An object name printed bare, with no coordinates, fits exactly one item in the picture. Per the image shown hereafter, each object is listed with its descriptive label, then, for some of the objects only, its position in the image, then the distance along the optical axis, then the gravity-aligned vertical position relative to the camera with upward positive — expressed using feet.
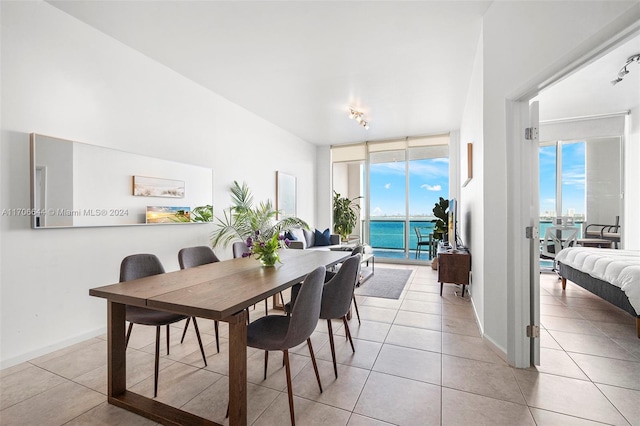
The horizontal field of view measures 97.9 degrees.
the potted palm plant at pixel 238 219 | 13.41 -0.36
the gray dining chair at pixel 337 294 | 6.69 -2.00
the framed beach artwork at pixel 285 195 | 18.47 +1.17
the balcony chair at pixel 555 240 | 15.76 -1.65
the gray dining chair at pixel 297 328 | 5.10 -2.30
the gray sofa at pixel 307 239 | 16.58 -1.86
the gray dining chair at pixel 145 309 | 6.13 -2.34
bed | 8.63 -2.27
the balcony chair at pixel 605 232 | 16.21 -1.19
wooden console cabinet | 12.37 -2.47
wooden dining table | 4.54 -1.53
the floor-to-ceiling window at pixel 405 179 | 21.20 +2.64
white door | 7.01 -0.86
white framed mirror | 7.60 +0.80
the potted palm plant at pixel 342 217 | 23.82 -0.50
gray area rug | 13.46 -3.91
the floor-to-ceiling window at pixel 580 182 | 16.52 +1.82
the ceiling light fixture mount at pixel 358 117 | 15.71 +5.60
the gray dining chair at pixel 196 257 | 8.30 -1.46
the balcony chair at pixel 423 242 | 21.33 -2.42
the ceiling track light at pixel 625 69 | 9.96 +5.43
